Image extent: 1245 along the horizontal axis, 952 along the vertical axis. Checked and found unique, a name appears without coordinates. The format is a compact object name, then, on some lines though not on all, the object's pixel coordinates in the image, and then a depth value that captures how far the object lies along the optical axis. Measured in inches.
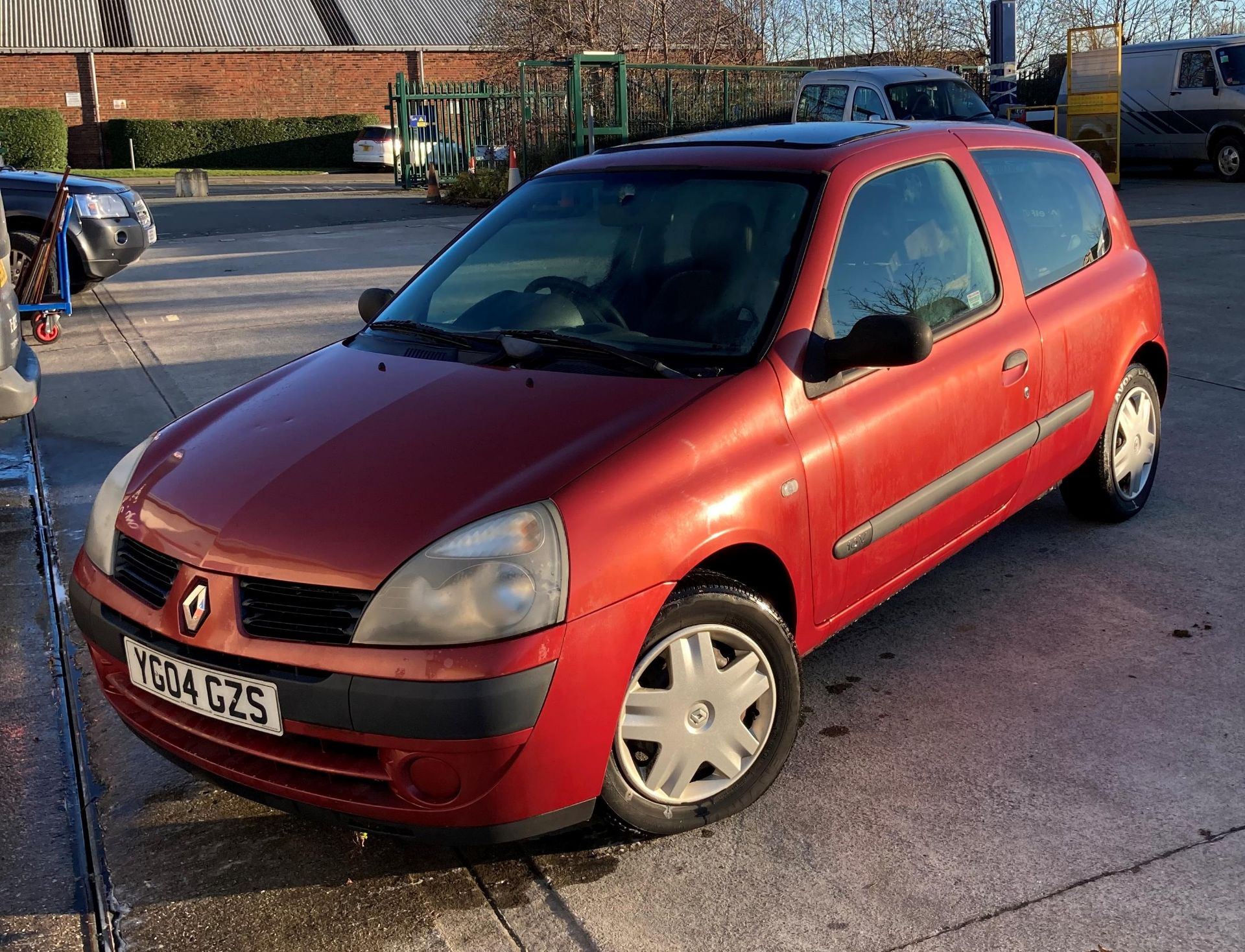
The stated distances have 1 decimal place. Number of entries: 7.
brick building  1526.8
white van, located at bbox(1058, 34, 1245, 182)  788.6
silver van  641.0
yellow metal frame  764.0
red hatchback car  100.3
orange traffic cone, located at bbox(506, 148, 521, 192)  791.1
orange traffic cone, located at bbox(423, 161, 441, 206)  866.1
